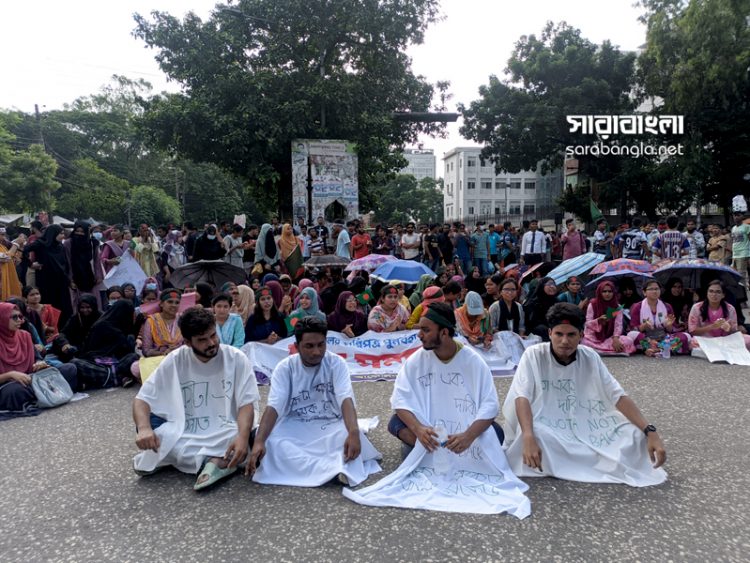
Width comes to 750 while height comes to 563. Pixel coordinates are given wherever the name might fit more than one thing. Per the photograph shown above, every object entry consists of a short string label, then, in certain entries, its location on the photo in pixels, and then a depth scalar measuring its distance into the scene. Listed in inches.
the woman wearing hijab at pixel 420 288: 324.8
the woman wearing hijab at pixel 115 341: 251.0
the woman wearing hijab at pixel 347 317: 297.6
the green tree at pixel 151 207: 1600.6
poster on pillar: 671.1
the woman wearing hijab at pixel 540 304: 305.7
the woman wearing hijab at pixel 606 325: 289.0
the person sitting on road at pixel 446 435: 130.1
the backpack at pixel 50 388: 218.7
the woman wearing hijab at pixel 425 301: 282.8
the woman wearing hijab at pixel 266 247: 473.4
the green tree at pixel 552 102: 952.3
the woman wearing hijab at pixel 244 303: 299.4
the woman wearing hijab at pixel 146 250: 427.5
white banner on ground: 271.7
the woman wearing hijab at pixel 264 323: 283.3
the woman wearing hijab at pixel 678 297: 308.2
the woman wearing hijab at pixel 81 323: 269.0
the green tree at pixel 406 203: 2600.9
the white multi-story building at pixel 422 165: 5565.9
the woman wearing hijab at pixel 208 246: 443.5
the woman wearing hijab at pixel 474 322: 279.9
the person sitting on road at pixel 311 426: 142.1
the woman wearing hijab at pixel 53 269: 355.9
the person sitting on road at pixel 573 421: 139.3
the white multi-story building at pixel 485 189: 2802.7
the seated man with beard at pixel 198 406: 141.9
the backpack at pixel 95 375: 243.0
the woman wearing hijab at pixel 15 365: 212.4
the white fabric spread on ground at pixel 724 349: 269.1
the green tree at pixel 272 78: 647.8
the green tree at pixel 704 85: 757.9
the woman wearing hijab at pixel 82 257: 365.1
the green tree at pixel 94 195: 1535.4
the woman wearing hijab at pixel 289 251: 483.2
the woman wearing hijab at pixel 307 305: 290.8
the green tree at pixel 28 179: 1152.8
